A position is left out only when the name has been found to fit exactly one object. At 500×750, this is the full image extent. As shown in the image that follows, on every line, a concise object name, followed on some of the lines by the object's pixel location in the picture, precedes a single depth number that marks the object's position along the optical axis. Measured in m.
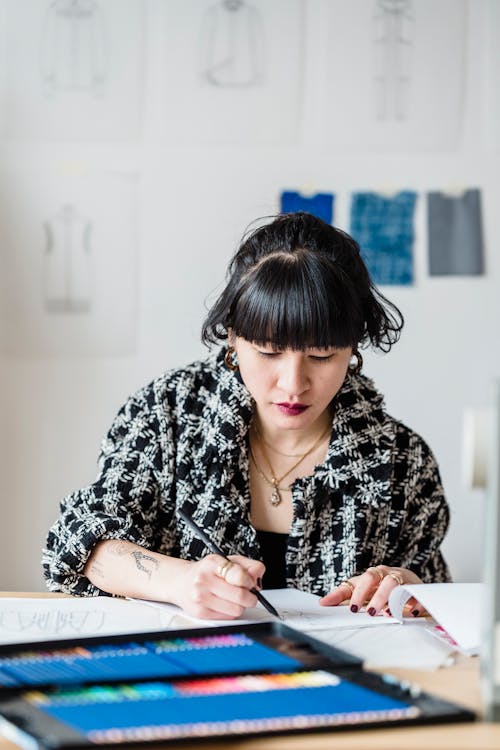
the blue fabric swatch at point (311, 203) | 3.03
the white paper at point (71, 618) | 1.94
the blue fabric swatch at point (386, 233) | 3.04
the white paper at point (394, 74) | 3.03
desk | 1.29
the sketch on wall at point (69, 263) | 3.00
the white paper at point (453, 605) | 1.91
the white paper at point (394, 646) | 1.79
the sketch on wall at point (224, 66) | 3.01
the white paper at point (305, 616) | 2.04
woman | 2.27
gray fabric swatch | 3.05
